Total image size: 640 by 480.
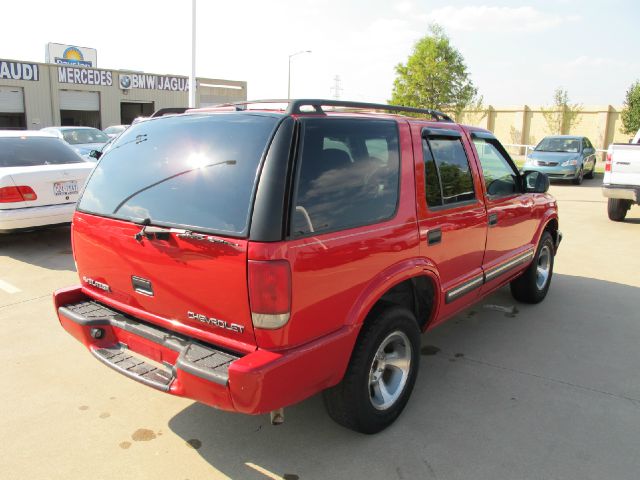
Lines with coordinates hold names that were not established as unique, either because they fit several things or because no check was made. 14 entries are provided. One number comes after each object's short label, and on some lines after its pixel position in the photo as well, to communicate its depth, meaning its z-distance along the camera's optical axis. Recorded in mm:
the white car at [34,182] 6645
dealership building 32906
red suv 2416
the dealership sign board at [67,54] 47000
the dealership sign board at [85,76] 34531
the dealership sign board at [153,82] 37284
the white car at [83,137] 14328
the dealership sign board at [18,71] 31656
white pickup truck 9219
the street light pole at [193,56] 19500
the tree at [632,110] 29688
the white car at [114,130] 20995
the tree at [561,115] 35531
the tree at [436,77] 33781
